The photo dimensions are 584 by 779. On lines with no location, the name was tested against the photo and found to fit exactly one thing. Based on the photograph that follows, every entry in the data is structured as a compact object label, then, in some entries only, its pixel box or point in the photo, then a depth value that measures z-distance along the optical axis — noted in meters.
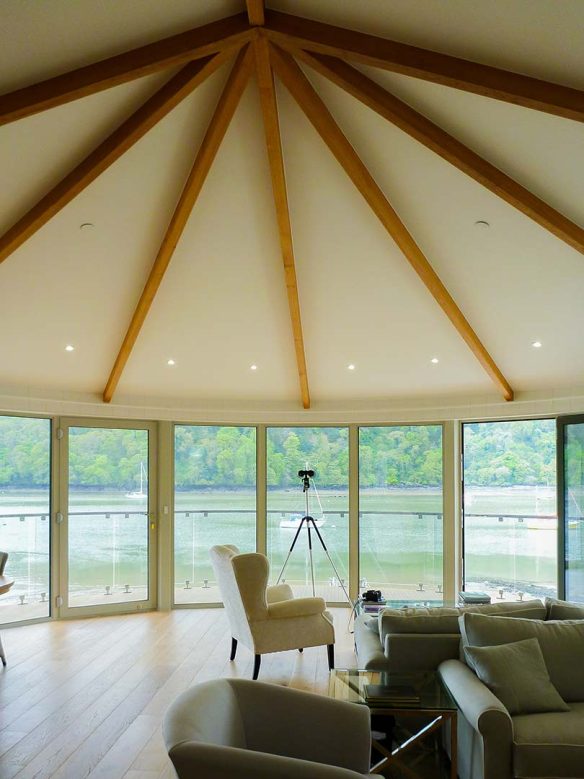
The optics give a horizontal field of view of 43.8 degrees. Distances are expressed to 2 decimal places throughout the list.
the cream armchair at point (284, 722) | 2.82
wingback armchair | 5.45
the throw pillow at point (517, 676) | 3.69
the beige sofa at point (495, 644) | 3.33
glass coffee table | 3.49
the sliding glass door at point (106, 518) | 7.77
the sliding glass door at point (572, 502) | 6.96
